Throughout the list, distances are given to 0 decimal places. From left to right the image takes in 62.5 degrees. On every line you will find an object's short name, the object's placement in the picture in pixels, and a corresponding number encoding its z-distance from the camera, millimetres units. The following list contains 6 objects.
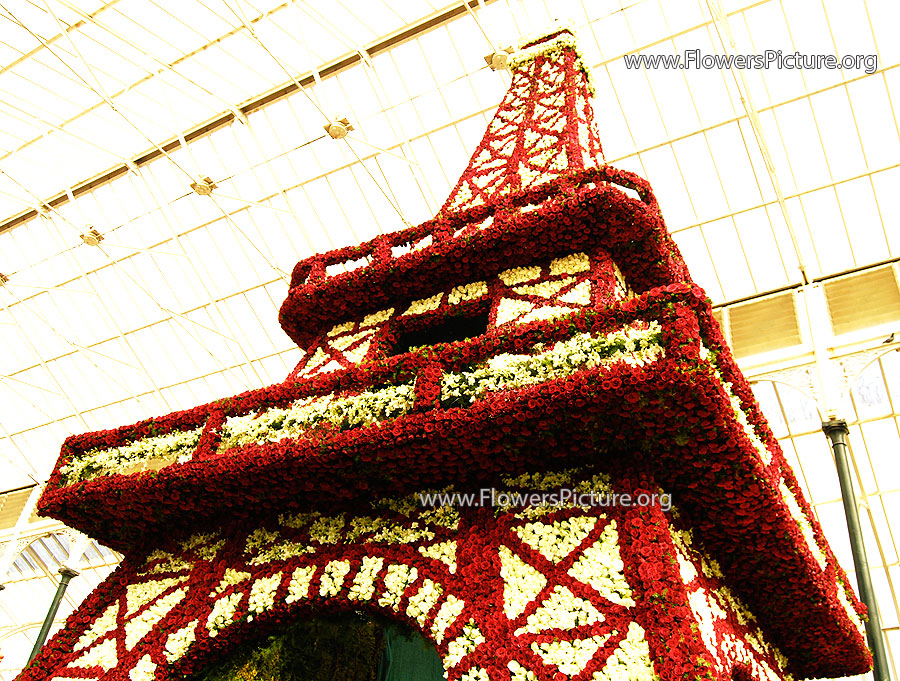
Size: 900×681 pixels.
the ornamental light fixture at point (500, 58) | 24422
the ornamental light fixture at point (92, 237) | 30453
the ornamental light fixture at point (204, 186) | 28469
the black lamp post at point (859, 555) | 13449
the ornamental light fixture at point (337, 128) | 26156
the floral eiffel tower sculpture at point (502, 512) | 8273
